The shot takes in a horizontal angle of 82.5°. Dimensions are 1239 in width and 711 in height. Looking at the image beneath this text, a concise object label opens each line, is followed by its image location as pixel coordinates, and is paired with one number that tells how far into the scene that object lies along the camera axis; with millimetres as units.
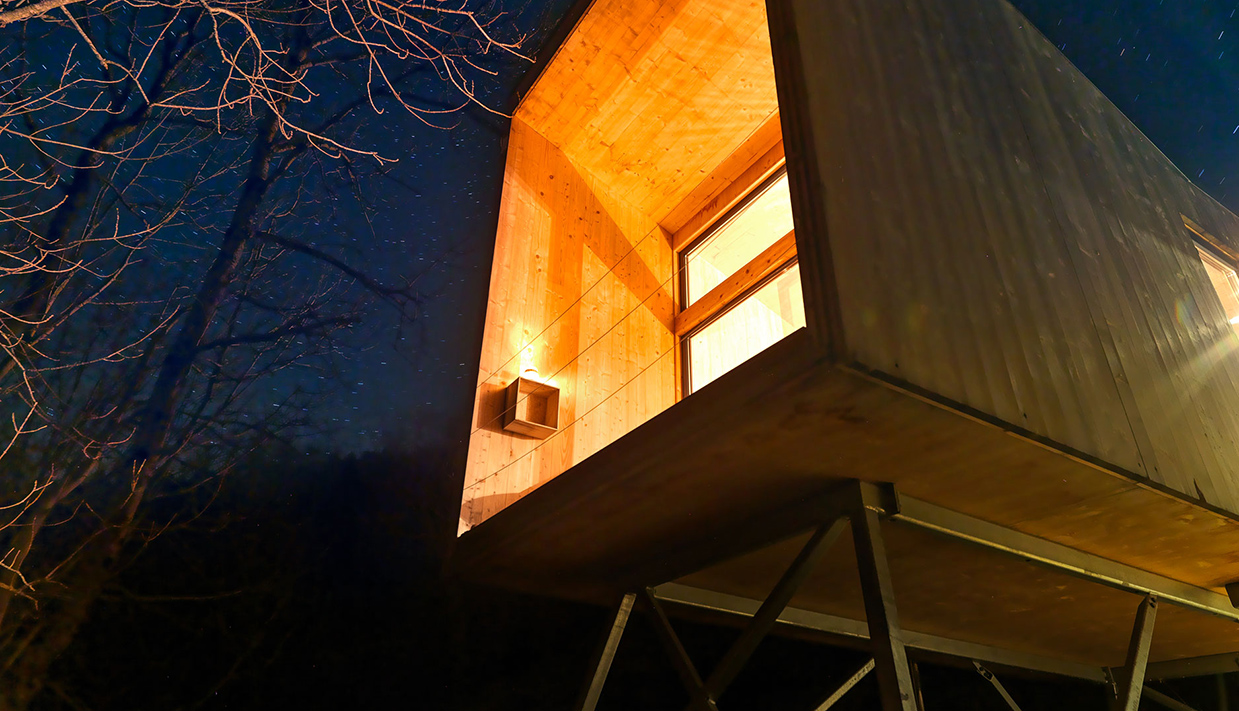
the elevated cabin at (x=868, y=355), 3525
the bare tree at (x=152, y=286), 6500
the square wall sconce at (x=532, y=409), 6200
